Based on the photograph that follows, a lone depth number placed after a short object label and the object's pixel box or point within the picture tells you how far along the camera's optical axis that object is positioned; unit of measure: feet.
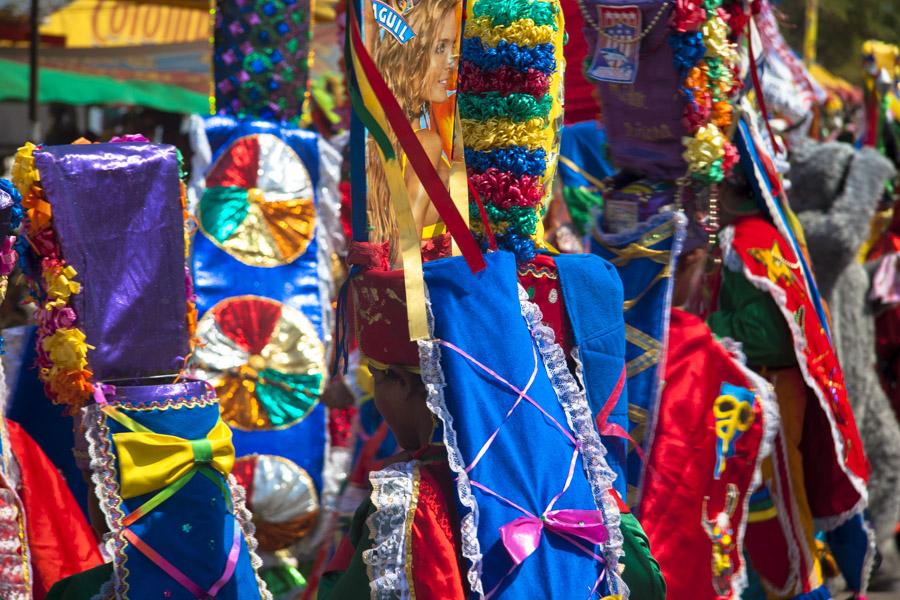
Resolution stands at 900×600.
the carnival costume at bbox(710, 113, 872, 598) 28.89
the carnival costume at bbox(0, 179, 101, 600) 19.95
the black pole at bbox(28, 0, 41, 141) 47.10
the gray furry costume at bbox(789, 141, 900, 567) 36.86
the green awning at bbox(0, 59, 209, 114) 64.64
